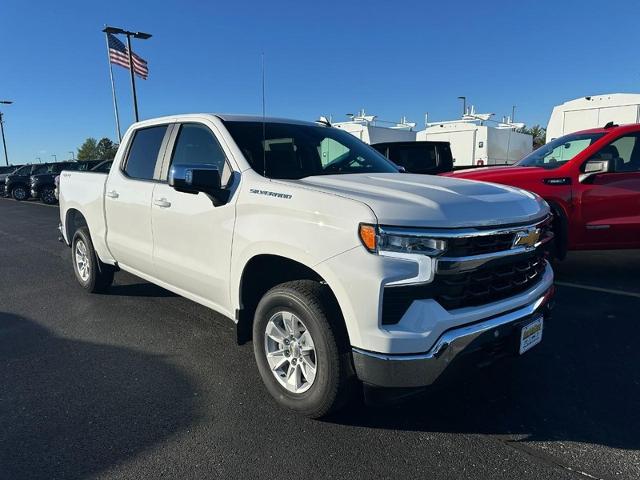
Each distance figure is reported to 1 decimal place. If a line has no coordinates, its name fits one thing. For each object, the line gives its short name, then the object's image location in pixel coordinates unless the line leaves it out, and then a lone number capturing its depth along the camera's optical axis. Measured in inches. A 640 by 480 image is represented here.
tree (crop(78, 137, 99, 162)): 3998.5
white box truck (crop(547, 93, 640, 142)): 453.4
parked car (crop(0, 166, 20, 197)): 1106.7
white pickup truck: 94.7
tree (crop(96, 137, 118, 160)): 4047.5
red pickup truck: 227.3
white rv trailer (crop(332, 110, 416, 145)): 759.0
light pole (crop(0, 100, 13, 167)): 1820.5
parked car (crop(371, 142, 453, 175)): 311.1
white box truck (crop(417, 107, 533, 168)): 751.1
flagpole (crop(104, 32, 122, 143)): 1044.5
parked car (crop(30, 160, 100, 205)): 840.9
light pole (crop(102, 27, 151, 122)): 813.2
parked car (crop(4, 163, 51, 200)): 937.5
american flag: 839.7
